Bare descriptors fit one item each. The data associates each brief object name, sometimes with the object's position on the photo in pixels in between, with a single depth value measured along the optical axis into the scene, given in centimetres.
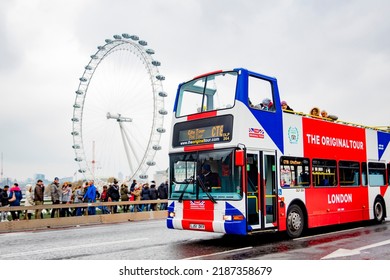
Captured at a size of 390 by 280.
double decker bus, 1083
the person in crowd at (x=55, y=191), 1980
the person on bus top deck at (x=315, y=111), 1463
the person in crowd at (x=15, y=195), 1970
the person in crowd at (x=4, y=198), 1940
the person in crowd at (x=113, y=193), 2244
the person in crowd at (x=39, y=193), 1871
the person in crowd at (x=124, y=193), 2266
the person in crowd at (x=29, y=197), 1893
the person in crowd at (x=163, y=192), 2398
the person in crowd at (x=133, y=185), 2499
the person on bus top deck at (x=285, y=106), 1316
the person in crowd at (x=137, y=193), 2361
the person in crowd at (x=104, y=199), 2157
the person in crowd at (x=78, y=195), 2188
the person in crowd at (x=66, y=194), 2047
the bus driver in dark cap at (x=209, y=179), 1106
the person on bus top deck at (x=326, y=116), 1466
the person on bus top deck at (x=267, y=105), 1191
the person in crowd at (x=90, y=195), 2067
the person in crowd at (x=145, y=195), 2314
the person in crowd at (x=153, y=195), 2353
